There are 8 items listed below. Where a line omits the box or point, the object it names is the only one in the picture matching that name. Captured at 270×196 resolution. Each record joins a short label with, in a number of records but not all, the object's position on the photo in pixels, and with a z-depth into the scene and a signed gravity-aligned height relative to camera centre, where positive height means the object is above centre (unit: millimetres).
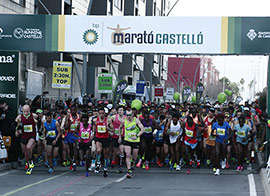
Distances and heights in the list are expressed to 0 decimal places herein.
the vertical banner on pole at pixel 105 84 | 25109 +894
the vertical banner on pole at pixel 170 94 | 41531 +747
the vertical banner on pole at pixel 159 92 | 36125 +783
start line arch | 16672 +2292
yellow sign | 21094 +1056
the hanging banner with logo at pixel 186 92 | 42844 +981
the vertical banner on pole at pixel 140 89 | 32406 +872
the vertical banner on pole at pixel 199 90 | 41500 +1070
